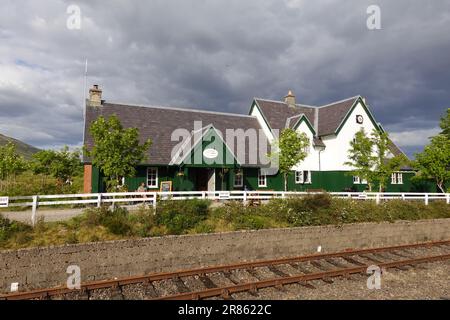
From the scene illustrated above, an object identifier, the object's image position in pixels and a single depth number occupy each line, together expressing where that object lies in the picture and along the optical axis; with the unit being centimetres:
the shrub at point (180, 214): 1180
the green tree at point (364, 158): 2223
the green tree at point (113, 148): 1570
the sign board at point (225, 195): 1537
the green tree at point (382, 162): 2183
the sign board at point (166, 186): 2075
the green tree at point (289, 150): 2227
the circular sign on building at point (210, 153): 2145
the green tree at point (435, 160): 2350
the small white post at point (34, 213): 1079
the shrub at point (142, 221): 1107
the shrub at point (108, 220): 1098
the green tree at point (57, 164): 2973
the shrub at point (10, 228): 958
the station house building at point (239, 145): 2148
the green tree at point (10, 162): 2400
